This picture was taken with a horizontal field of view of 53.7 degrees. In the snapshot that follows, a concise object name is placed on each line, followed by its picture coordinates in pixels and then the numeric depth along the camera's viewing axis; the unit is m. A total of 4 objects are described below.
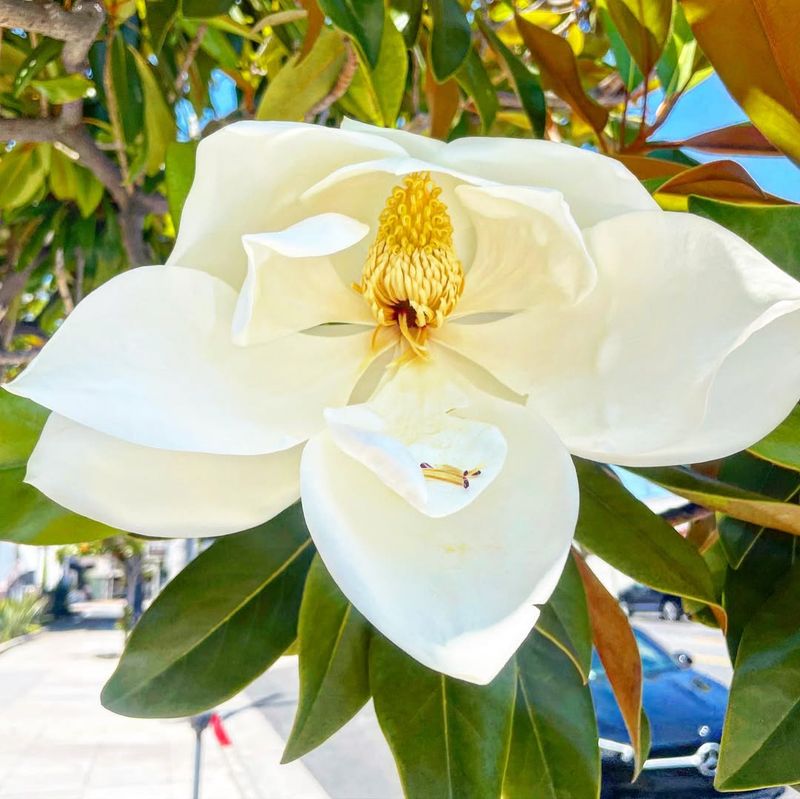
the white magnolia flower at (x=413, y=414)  0.25
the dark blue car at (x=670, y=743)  3.01
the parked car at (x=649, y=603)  8.23
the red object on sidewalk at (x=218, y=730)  3.12
